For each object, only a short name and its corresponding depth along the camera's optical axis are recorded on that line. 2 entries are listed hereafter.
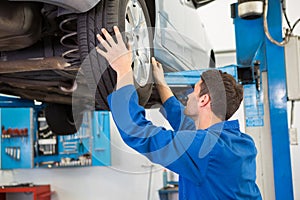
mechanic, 1.32
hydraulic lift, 2.07
